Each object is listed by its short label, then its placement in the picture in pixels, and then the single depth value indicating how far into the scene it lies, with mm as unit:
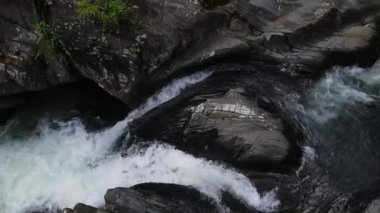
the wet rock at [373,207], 7448
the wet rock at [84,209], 7137
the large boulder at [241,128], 8055
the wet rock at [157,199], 7332
